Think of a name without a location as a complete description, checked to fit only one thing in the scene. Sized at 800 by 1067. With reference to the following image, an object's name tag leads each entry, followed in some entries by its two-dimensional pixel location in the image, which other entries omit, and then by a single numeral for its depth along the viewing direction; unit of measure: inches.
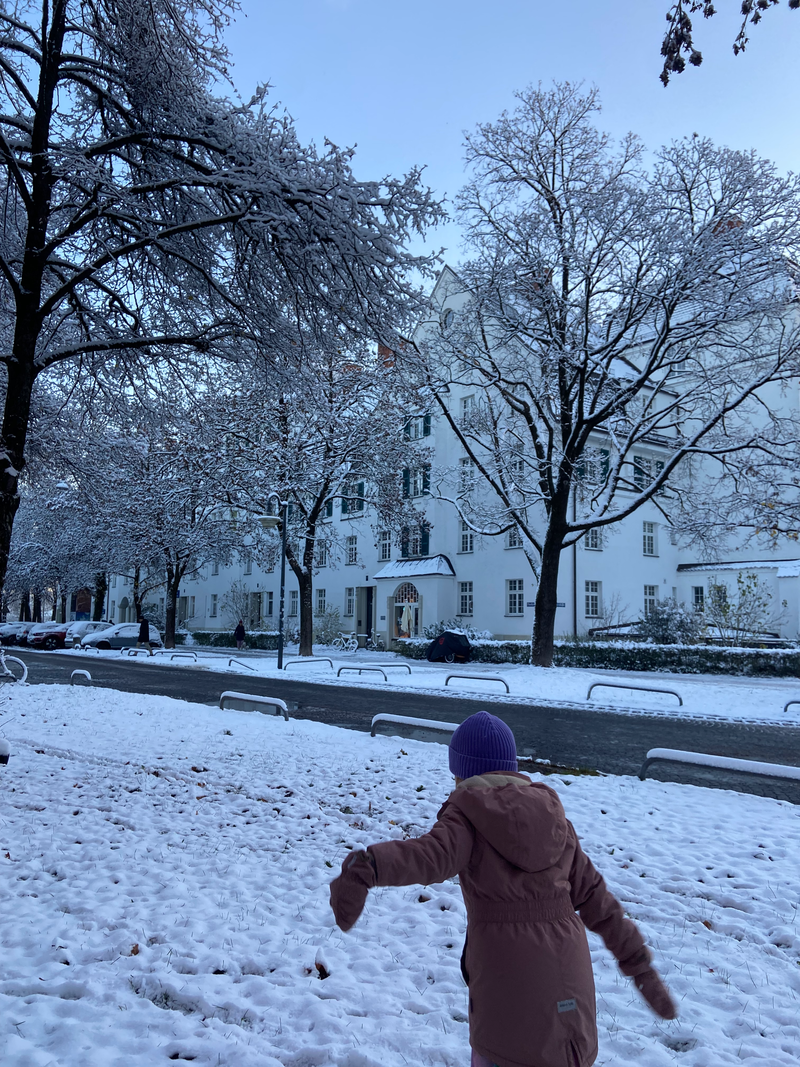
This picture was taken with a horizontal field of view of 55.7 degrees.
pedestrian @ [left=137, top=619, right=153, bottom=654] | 1507.1
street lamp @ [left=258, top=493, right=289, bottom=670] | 888.9
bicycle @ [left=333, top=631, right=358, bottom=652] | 1546.9
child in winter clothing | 78.8
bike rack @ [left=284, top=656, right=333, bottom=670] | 1019.6
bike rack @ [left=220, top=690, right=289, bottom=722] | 490.9
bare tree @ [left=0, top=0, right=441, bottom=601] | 310.7
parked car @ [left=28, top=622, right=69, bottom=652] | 1647.4
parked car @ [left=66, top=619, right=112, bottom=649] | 1630.2
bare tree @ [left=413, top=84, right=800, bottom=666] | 729.0
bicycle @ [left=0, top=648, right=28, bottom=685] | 616.2
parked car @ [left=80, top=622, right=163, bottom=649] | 1551.4
